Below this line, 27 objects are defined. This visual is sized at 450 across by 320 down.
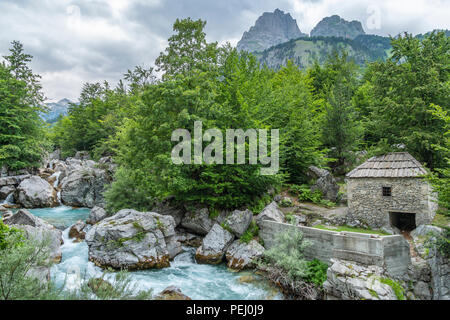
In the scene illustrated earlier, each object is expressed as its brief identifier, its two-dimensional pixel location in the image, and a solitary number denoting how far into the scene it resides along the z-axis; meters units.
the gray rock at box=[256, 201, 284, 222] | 13.84
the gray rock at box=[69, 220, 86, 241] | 15.00
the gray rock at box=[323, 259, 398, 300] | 8.32
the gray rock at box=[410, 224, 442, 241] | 11.02
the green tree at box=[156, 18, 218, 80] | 17.61
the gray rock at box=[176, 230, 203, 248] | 14.78
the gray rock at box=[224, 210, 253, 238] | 13.73
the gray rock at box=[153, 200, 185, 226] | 16.12
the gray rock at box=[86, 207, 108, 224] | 17.21
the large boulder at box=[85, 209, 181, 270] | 11.53
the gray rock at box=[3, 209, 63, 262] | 12.02
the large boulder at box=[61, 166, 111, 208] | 23.41
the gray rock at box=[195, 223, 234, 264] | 12.75
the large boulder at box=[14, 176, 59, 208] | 21.89
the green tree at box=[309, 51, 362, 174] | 23.33
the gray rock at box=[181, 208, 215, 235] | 14.99
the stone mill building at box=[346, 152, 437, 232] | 12.70
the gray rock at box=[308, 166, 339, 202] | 18.56
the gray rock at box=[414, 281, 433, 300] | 9.49
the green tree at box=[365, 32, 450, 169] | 15.33
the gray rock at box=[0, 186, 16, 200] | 22.73
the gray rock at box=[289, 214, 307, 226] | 14.63
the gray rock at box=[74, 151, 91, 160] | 41.22
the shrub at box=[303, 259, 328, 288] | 10.08
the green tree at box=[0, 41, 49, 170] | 25.17
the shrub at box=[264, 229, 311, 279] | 10.20
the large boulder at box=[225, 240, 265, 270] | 12.05
